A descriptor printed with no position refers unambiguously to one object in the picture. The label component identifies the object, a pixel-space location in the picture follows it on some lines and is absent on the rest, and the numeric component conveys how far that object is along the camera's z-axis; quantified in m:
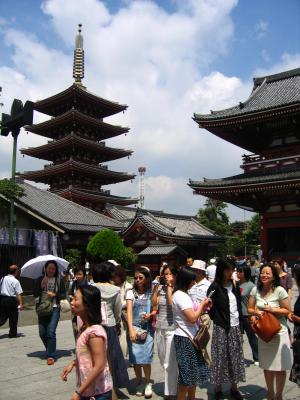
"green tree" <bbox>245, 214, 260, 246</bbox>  53.50
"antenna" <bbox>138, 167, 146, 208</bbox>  59.77
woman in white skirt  4.89
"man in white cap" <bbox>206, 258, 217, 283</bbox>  11.23
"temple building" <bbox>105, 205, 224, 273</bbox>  25.12
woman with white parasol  7.48
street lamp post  10.93
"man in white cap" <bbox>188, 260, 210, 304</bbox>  6.50
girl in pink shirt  3.13
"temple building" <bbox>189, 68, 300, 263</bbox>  20.36
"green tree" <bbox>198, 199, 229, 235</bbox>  52.94
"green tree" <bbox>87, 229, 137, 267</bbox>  21.11
